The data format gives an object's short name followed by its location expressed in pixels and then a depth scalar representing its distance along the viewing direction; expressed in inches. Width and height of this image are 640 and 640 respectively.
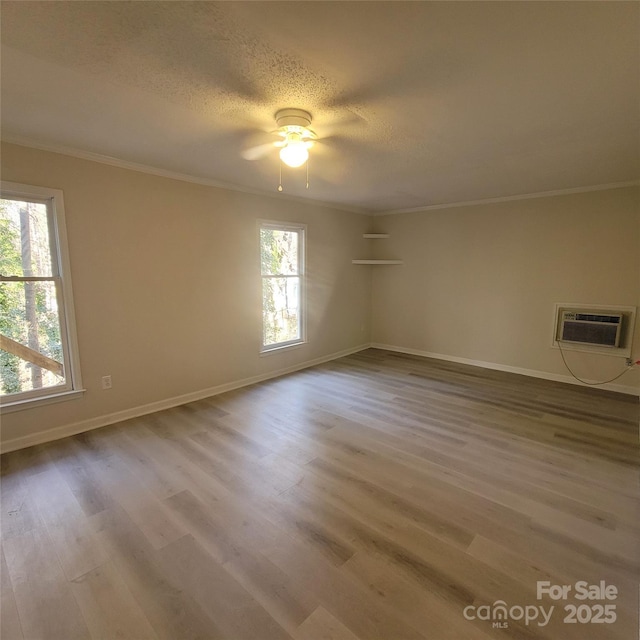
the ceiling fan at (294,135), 80.7
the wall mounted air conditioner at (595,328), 151.6
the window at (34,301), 102.7
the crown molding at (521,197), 148.4
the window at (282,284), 173.8
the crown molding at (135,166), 100.7
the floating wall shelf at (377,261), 218.5
